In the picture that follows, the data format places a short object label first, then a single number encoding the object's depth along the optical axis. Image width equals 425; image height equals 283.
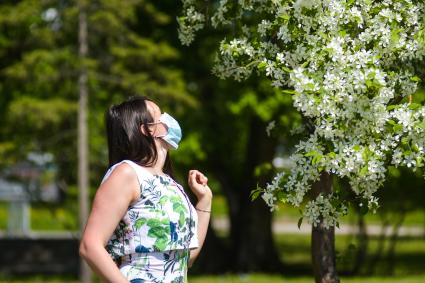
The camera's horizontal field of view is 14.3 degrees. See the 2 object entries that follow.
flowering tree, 7.97
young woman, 6.32
